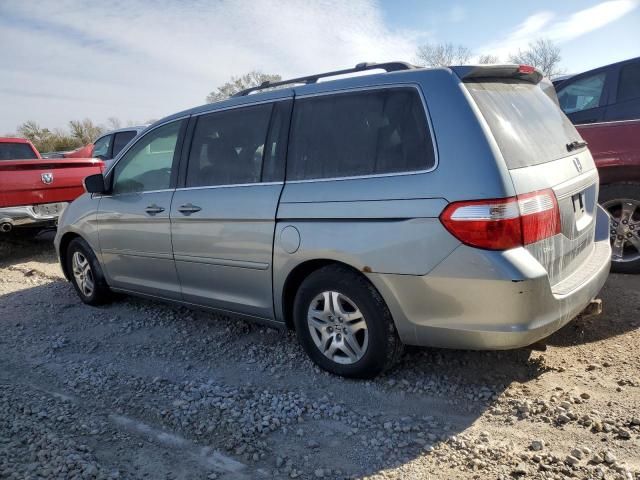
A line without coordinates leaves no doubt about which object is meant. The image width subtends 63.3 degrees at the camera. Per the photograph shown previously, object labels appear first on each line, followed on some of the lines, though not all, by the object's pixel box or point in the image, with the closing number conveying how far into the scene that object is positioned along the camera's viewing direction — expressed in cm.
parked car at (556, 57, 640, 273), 450
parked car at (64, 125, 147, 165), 1107
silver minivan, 262
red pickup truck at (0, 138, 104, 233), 695
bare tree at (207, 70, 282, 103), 3753
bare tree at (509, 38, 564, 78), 3763
